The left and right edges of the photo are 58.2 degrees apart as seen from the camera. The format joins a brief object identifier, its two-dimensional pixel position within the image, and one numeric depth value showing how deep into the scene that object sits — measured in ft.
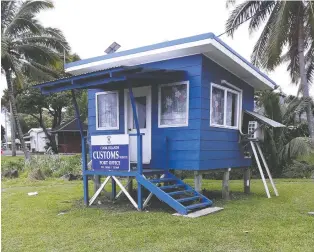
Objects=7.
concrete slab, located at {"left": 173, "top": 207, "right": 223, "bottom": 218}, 16.40
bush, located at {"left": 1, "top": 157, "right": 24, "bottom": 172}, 43.81
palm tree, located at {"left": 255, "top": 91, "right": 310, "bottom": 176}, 36.97
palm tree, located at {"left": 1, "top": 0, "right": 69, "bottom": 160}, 46.68
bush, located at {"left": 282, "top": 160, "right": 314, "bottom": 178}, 36.91
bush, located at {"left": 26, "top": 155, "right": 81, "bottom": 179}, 39.65
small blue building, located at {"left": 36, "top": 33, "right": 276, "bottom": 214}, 18.50
